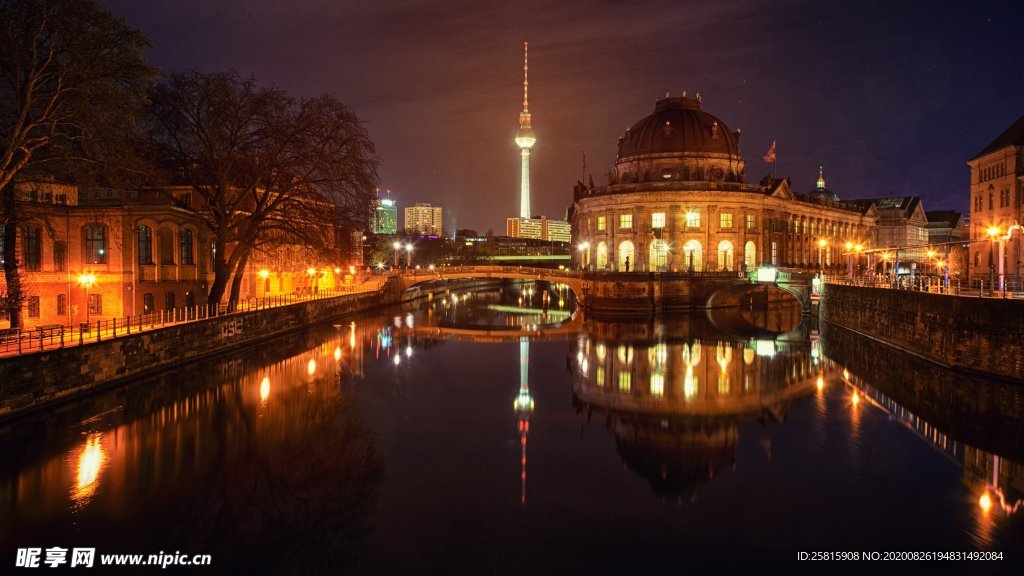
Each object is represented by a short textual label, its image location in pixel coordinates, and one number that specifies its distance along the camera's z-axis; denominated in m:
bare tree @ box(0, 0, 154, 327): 24.48
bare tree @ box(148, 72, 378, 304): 38.25
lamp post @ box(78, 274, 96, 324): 33.82
